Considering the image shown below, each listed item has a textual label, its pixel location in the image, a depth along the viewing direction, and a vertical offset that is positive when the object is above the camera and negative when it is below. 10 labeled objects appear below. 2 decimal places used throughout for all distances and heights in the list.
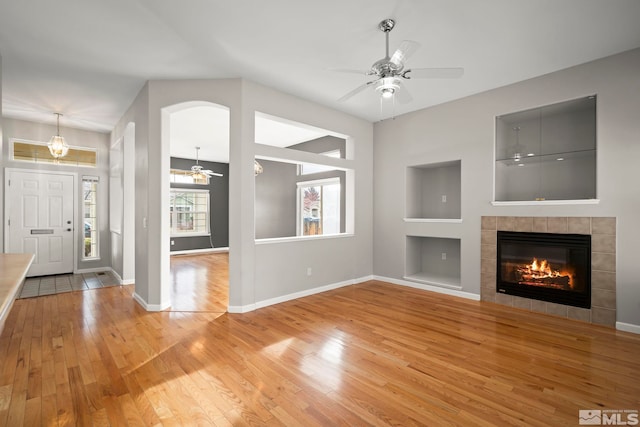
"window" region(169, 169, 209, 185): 9.12 +1.06
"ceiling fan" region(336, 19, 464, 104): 2.52 +1.22
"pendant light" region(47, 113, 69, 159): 4.96 +1.06
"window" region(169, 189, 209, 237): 9.28 -0.04
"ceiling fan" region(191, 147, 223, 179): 7.63 +0.99
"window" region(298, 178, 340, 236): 7.54 +0.11
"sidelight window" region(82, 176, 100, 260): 6.25 -0.16
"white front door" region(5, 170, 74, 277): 5.54 -0.15
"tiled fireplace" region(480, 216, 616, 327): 3.39 -0.61
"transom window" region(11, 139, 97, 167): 5.63 +1.10
